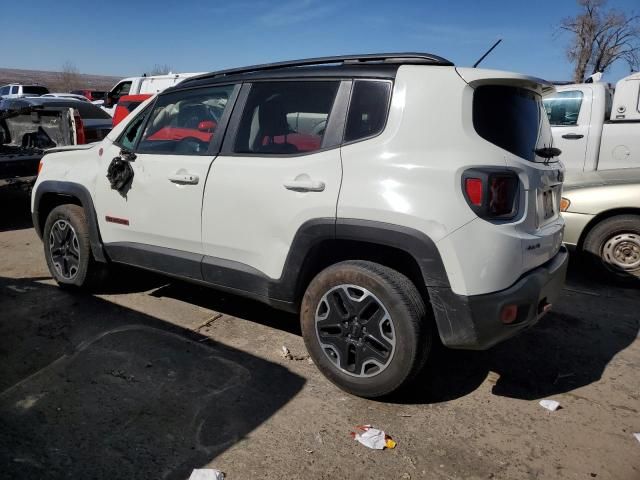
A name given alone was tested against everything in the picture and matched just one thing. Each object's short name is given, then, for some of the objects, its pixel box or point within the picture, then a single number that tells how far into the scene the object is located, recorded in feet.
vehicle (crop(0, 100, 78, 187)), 22.36
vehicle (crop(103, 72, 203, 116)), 43.27
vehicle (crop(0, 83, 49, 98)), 86.94
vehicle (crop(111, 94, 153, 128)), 36.32
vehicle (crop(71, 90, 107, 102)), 103.63
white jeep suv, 8.41
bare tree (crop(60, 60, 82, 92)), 252.42
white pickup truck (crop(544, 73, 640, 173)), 23.40
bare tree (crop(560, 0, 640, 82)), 89.04
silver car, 16.49
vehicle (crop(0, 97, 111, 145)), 25.61
